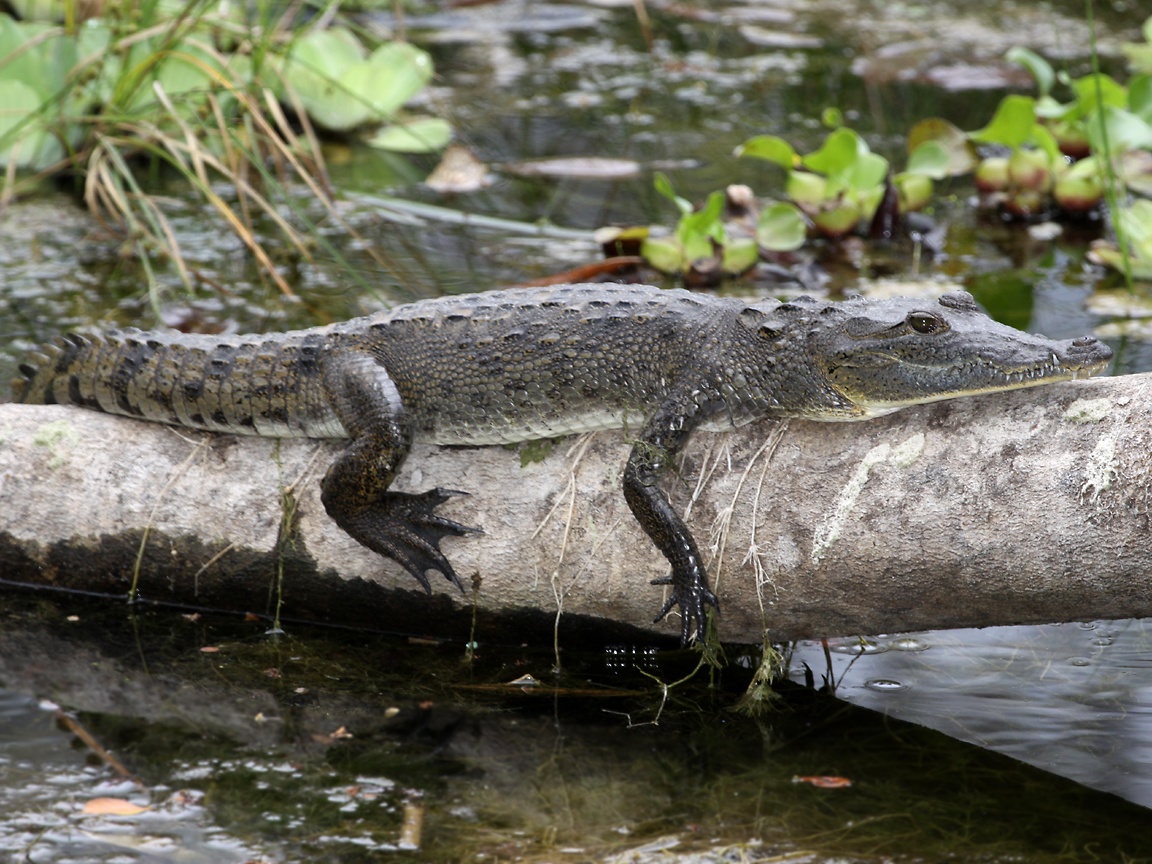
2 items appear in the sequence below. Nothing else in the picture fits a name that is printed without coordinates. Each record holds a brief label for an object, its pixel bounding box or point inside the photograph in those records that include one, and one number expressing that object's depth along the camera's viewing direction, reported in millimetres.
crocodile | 7437
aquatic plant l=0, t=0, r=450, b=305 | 12453
